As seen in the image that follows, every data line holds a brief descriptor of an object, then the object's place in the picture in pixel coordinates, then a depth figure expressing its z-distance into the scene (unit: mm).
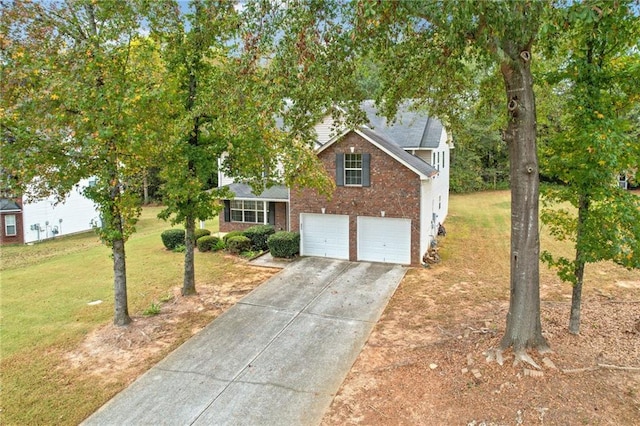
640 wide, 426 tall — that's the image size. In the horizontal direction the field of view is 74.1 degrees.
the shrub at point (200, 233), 19734
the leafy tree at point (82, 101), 8422
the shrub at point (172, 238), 19078
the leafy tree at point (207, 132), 9055
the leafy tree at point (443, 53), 6363
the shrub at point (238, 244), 17891
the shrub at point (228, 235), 18445
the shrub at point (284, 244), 16672
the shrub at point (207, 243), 18672
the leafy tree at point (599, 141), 7336
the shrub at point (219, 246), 18467
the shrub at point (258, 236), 18266
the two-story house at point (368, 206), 15516
